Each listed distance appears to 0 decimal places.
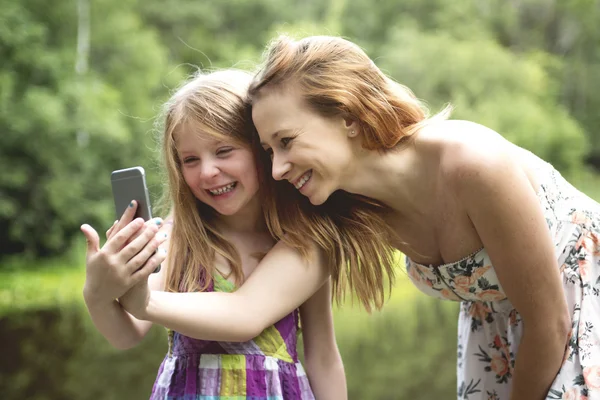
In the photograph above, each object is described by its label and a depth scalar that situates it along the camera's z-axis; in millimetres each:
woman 1213
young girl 1244
